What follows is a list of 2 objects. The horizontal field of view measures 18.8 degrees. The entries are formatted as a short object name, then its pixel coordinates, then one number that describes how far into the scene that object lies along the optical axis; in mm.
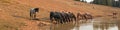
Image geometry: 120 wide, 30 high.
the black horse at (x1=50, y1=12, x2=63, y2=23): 30844
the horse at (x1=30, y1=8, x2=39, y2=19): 32591
